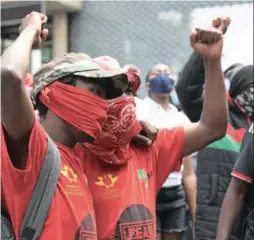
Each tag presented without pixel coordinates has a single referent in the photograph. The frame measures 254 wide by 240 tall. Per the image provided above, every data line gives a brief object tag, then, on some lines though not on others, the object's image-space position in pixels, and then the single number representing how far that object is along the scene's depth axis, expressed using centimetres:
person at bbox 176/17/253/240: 351
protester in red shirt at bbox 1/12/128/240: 169
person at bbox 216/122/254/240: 289
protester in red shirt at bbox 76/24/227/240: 219
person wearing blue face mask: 443
